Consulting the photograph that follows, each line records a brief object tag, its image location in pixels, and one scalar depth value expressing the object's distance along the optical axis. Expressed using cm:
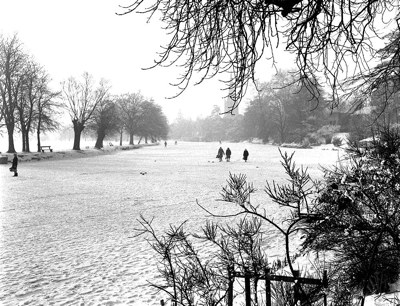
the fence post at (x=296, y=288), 227
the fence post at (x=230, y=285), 232
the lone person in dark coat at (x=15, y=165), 1894
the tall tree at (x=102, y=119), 5184
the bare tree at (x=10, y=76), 3203
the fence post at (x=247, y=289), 229
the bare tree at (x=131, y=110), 7106
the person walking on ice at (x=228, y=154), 2887
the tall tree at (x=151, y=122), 7469
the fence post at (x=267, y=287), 234
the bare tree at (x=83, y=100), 4753
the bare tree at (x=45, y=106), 3634
